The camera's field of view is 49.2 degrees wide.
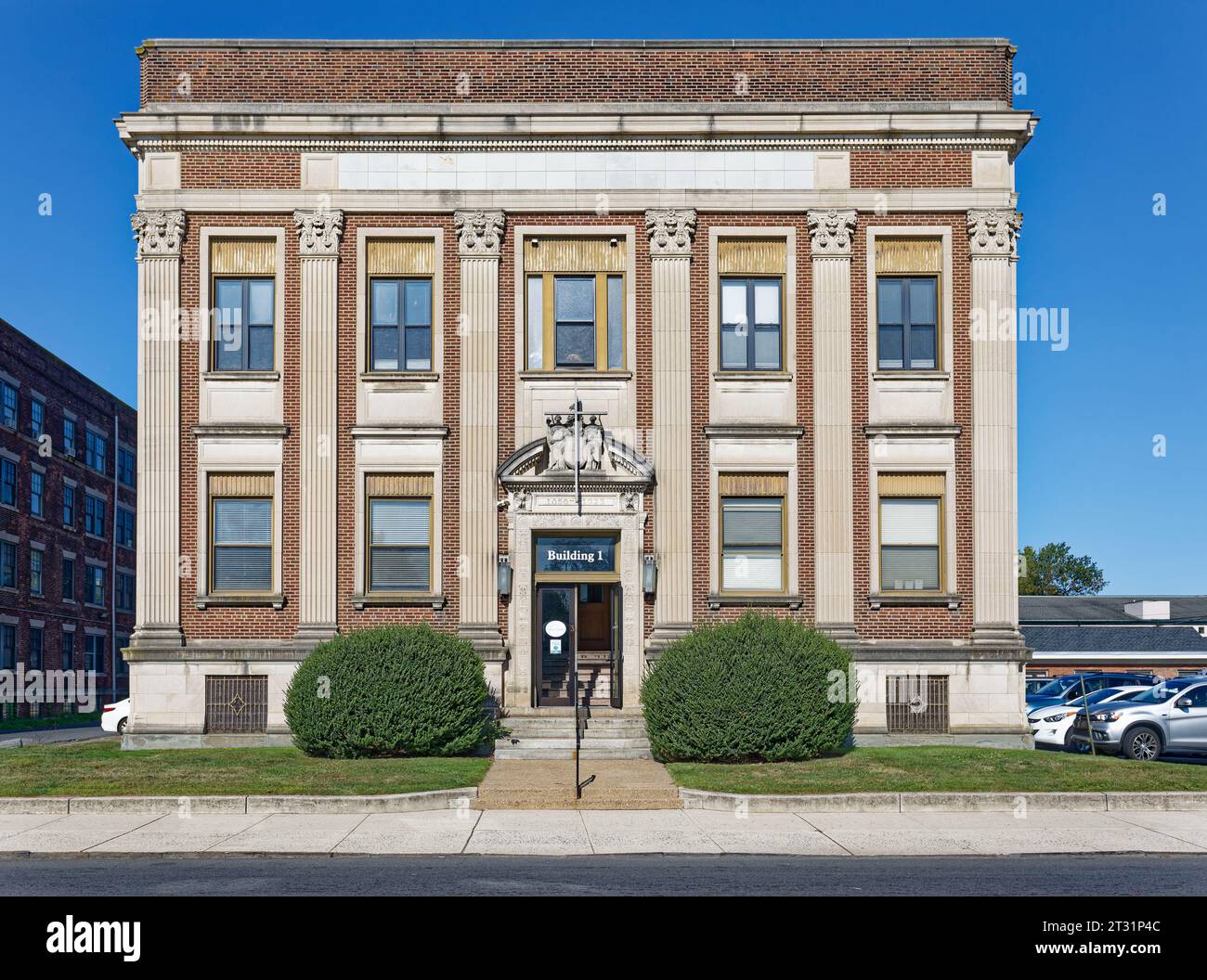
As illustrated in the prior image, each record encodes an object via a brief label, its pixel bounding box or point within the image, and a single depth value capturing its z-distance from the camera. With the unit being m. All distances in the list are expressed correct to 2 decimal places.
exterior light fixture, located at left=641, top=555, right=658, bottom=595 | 24.11
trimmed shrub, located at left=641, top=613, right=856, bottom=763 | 20.38
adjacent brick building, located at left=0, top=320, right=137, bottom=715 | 49.75
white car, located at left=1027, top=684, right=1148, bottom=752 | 27.34
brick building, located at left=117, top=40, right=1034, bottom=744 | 24.25
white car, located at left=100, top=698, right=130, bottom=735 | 31.38
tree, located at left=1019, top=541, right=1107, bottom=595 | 105.81
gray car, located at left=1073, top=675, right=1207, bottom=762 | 24.92
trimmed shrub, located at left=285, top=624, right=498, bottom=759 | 21.03
